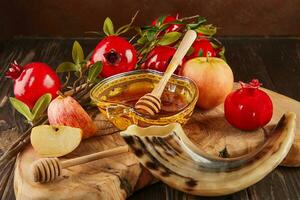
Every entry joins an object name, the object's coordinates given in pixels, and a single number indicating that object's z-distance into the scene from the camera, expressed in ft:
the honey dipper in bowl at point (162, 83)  2.90
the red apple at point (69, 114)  2.92
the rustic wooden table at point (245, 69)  2.86
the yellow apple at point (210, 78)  3.10
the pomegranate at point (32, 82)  3.17
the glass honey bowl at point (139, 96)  2.88
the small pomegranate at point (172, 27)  3.48
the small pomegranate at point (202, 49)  3.34
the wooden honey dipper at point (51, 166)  2.63
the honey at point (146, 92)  3.11
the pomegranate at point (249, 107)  2.98
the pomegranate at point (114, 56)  3.28
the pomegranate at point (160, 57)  3.32
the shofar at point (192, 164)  2.61
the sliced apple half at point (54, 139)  2.83
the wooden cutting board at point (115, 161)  2.64
